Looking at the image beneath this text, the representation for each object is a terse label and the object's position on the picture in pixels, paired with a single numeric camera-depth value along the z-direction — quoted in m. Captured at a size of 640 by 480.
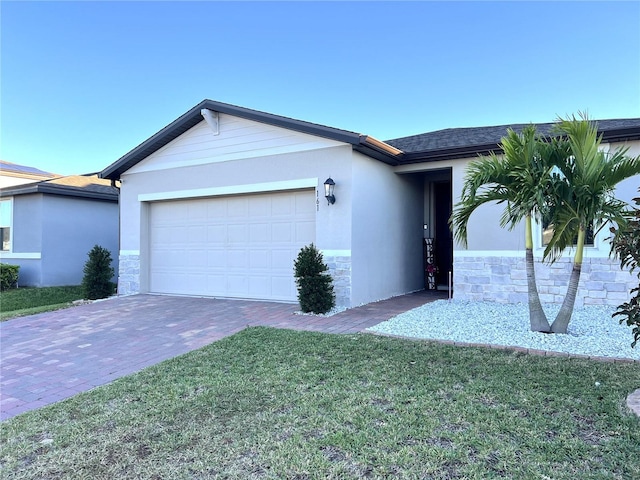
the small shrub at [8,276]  12.12
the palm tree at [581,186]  5.00
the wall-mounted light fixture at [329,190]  7.91
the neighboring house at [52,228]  12.66
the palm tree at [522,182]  5.16
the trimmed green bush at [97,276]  10.12
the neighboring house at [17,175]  15.61
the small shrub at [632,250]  3.41
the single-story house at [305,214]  8.05
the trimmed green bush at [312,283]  7.42
